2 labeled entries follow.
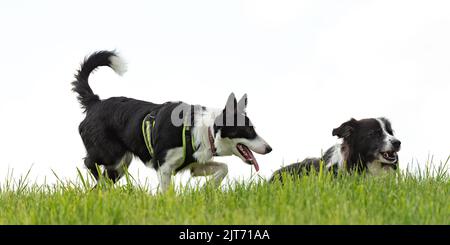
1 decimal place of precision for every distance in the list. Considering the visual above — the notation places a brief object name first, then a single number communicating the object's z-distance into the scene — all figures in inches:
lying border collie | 617.0
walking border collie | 648.0
